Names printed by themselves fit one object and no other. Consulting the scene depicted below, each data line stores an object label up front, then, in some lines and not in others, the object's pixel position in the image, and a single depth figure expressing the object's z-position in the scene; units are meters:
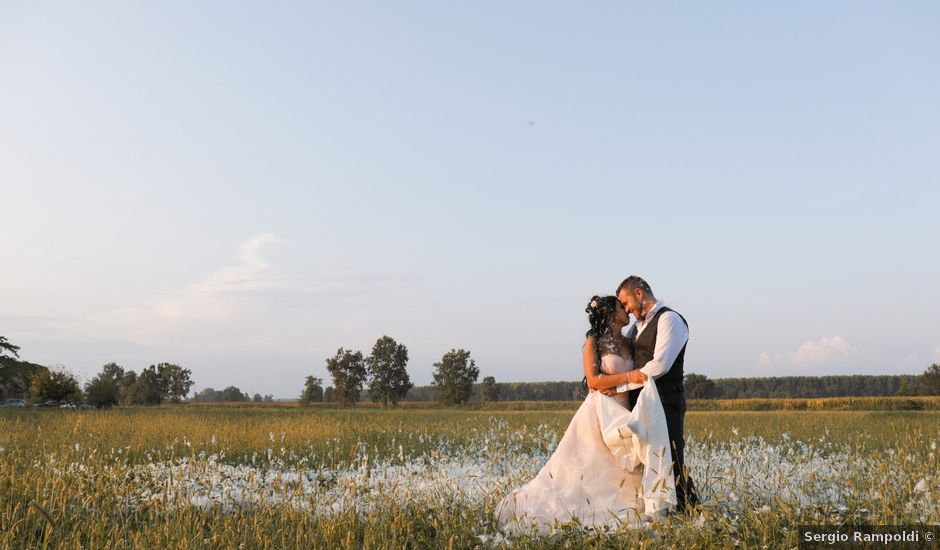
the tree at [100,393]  54.12
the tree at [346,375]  98.54
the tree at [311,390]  103.56
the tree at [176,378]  136.50
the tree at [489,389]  107.38
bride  7.44
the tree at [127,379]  139.40
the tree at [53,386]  49.12
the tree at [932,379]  88.00
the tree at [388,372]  98.69
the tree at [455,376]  97.88
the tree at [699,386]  98.31
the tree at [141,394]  92.56
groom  7.41
